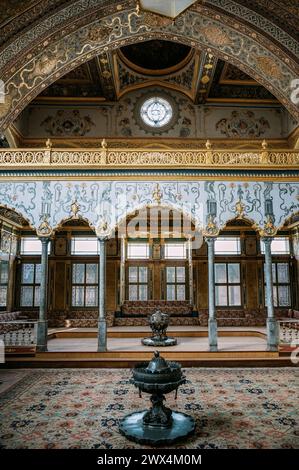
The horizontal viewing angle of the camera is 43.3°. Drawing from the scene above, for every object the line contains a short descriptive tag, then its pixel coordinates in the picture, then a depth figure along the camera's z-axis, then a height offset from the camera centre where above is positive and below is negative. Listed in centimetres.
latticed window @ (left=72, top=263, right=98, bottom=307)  1303 +22
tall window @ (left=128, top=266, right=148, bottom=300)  1319 +33
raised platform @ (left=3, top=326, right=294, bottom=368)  788 -137
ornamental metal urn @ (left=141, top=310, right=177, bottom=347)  884 -96
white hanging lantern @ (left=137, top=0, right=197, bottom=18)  403 +307
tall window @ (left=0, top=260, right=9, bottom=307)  1180 +33
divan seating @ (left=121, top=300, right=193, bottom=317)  1276 -56
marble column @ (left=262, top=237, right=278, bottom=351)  830 -34
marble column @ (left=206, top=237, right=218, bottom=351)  825 -22
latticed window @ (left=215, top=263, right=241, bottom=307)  1320 +26
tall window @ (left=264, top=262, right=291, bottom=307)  1323 +25
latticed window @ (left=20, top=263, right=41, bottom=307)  1285 +22
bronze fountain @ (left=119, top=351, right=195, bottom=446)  401 -142
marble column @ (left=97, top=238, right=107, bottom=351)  825 -28
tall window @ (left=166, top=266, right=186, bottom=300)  1325 +29
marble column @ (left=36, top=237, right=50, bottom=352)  821 -32
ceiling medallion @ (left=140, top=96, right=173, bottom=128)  1277 +607
